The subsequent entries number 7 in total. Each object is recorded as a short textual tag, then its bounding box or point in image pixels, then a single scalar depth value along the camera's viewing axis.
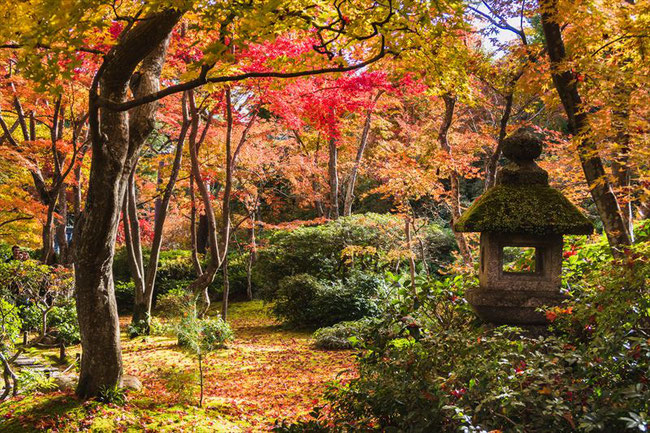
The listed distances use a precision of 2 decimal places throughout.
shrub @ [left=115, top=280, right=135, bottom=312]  15.17
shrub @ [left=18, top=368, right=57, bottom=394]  4.81
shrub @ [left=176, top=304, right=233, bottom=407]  5.31
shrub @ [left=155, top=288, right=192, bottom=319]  9.35
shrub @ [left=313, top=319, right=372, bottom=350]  8.65
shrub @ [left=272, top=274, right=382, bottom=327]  10.37
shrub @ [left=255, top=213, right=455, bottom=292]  11.44
